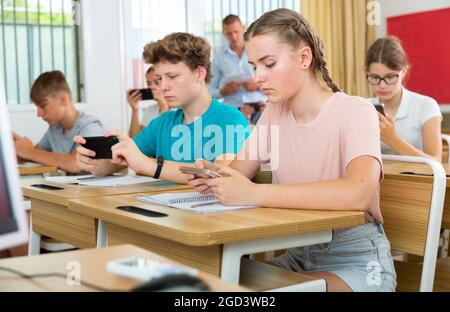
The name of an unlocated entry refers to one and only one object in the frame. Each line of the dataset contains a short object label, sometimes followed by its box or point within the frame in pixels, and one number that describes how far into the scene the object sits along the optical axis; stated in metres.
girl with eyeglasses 3.07
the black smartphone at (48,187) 2.15
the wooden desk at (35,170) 3.22
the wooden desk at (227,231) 1.28
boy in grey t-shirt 3.39
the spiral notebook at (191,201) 1.53
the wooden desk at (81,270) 0.90
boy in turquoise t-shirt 2.37
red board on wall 6.03
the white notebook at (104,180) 2.19
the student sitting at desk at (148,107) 4.78
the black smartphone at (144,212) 1.47
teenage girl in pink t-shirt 1.55
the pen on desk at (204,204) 1.59
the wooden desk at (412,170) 1.92
